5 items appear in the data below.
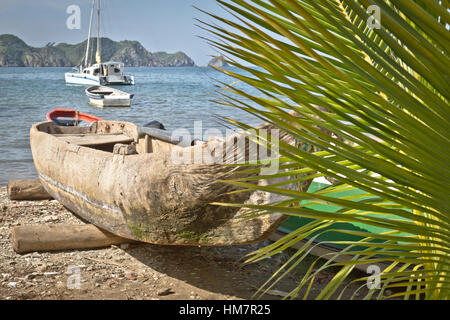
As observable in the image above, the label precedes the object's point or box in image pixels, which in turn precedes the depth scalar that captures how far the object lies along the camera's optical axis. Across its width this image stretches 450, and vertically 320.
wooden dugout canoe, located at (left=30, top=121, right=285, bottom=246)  3.20
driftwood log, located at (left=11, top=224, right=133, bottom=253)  4.62
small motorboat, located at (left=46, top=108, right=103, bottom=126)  9.55
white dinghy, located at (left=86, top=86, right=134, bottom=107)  24.91
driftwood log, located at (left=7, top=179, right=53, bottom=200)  6.64
